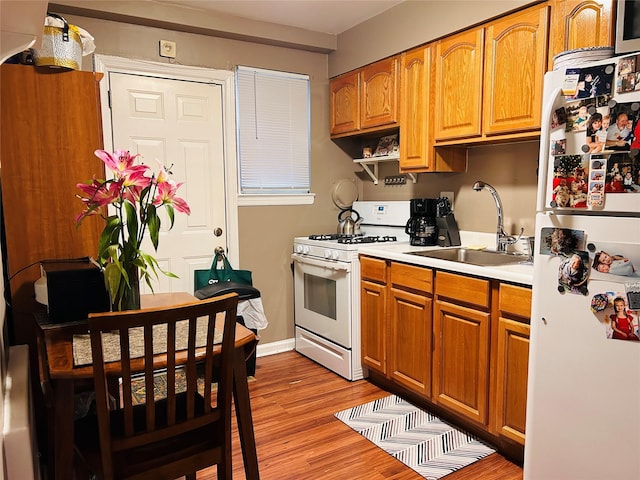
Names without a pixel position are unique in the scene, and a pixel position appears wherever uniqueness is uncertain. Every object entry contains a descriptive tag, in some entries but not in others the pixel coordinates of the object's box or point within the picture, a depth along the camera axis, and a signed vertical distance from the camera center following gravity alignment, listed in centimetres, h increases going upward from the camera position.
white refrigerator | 154 -30
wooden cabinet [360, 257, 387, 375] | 294 -77
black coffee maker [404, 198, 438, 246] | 311 -18
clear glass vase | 157 -34
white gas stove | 314 -66
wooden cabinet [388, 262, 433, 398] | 261 -78
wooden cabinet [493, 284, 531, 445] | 207 -78
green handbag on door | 335 -58
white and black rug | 224 -130
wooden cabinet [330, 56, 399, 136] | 319 +73
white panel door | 310 +35
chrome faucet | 272 -21
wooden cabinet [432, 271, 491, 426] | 228 -78
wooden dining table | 129 -55
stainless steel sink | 264 -37
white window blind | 352 +51
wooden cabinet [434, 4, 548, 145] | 225 +62
